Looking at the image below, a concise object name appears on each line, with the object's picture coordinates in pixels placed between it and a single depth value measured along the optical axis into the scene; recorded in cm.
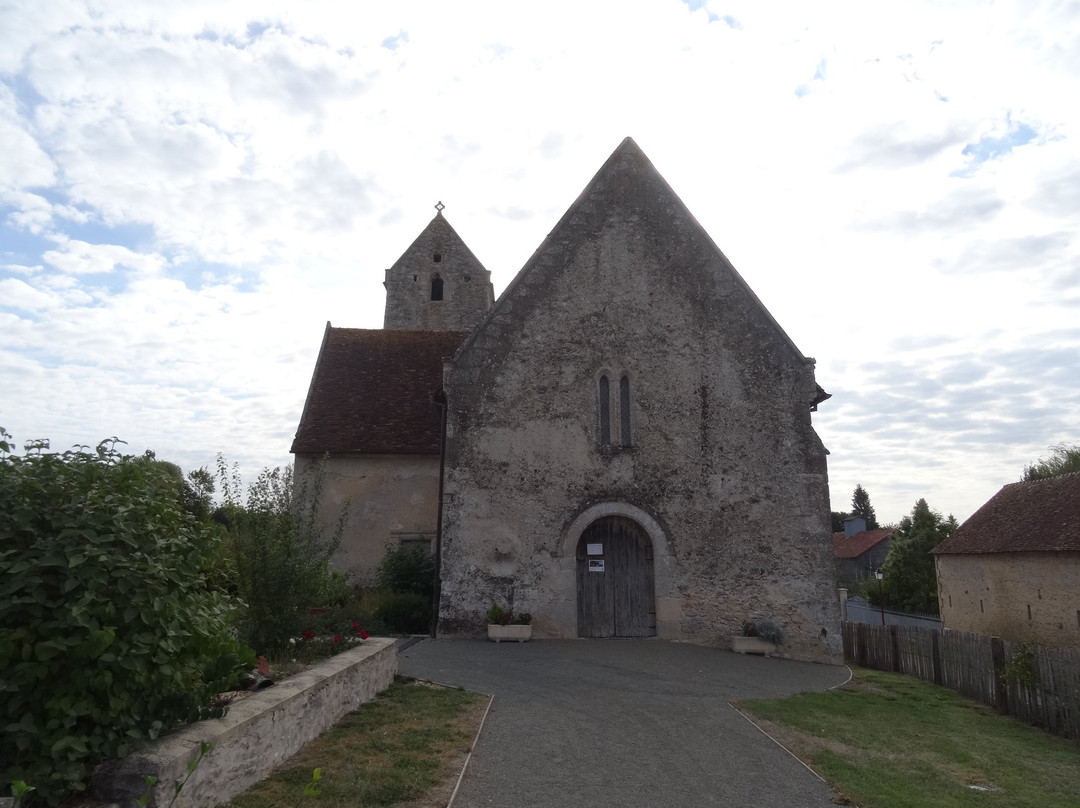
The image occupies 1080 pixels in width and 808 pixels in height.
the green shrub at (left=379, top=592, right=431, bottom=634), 1527
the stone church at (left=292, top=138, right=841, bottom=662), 1459
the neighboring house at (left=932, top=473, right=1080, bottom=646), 2169
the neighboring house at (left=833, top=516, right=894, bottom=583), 6638
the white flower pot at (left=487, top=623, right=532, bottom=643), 1396
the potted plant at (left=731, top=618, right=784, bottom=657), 1421
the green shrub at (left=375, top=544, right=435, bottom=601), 1695
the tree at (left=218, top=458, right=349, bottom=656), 856
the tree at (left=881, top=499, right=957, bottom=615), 3538
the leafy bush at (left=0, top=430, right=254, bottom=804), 420
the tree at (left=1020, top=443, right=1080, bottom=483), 4322
